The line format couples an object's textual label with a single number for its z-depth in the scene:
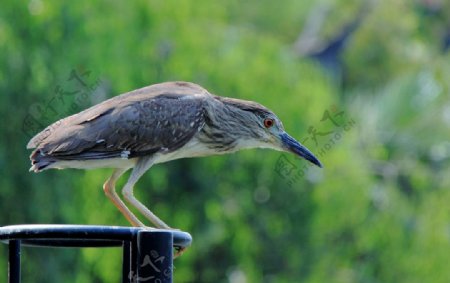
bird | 18.84
